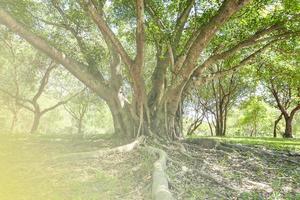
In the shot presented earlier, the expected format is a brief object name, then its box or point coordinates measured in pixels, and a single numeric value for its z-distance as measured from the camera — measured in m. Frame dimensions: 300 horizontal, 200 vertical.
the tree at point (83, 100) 16.69
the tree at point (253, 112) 18.47
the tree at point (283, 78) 8.46
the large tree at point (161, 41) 5.68
